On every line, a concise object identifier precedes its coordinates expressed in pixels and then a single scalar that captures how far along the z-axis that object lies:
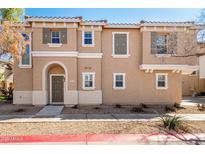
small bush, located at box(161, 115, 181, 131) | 6.45
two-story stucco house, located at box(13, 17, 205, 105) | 11.33
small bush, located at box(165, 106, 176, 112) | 10.26
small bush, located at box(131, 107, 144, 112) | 9.83
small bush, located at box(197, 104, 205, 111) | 10.50
